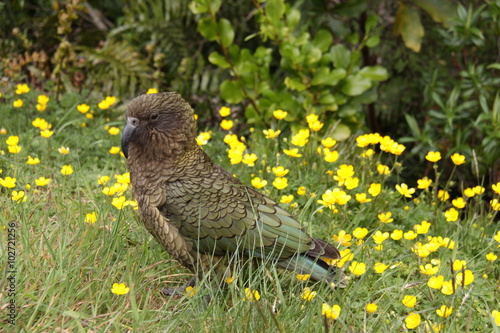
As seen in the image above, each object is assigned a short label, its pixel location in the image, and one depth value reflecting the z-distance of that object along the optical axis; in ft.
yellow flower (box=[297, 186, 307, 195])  22.61
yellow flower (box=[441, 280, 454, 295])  16.76
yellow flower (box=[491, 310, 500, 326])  15.54
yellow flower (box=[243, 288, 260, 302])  16.19
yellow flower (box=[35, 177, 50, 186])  21.07
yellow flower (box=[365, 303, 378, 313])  16.38
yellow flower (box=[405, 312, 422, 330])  16.20
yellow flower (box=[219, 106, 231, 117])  27.11
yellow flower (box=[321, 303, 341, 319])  15.60
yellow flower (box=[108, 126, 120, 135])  26.55
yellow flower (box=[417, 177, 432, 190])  23.11
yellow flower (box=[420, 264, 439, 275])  17.80
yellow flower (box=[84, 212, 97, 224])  19.74
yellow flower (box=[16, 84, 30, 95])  27.81
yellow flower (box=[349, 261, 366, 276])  17.58
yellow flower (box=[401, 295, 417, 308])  16.44
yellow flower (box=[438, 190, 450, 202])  24.29
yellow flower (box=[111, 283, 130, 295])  16.19
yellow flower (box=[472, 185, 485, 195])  23.34
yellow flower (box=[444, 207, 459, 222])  21.44
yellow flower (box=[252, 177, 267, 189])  21.39
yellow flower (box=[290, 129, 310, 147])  23.79
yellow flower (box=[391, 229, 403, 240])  20.41
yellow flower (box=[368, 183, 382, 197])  21.95
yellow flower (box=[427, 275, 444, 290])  16.71
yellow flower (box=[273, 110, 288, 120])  26.00
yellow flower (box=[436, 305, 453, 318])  15.98
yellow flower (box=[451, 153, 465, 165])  23.50
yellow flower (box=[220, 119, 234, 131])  26.34
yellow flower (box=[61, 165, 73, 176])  21.46
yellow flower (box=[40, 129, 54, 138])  24.01
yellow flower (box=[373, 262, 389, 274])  17.63
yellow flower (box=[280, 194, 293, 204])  21.25
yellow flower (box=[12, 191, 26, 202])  19.84
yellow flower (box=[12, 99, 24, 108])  27.28
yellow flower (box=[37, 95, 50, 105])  27.71
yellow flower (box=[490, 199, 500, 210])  21.89
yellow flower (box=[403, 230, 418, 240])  20.00
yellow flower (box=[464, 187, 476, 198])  23.98
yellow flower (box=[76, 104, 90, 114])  27.40
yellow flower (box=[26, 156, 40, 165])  22.01
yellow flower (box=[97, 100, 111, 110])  28.14
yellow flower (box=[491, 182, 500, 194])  22.14
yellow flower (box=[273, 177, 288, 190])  21.35
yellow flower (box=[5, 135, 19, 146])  22.72
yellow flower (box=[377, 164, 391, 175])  23.30
